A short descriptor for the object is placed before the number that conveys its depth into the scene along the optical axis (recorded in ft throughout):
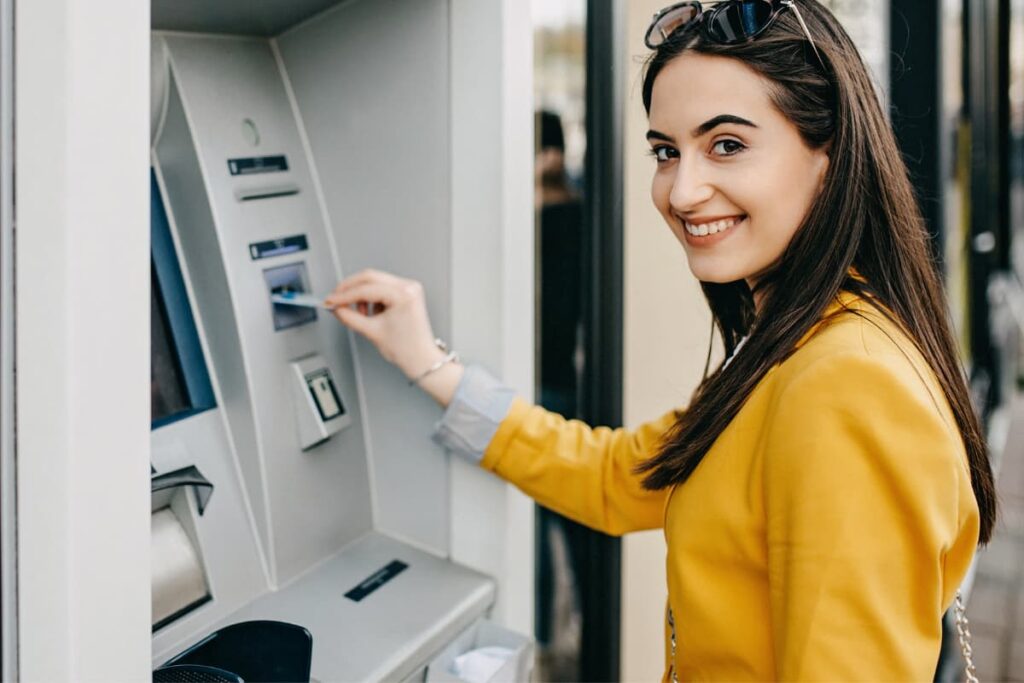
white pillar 2.85
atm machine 4.61
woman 3.30
